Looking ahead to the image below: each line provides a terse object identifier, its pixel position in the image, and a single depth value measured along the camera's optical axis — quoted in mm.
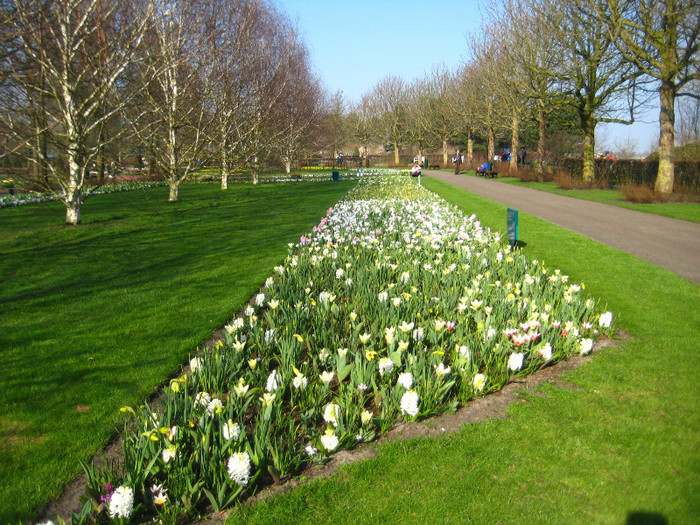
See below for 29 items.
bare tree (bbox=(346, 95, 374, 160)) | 63844
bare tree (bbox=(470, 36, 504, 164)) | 27656
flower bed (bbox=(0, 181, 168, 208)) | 16272
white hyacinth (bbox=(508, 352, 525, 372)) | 3549
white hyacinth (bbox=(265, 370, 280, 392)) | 3123
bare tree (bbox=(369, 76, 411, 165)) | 59906
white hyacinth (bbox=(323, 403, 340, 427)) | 2884
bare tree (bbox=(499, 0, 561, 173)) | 22781
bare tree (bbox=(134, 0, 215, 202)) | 14305
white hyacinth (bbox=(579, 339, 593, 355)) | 4059
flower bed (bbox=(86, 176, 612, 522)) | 2504
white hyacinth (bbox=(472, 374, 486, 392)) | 3323
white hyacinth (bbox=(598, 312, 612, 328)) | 4426
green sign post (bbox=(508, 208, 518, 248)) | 7625
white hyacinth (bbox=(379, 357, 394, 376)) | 3357
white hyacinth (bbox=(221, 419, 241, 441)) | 2618
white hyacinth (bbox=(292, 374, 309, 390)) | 3145
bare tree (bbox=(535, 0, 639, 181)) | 19297
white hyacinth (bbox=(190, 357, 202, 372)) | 3371
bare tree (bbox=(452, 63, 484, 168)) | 39438
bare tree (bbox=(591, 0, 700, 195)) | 16734
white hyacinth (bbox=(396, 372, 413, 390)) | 3148
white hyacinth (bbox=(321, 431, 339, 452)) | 2744
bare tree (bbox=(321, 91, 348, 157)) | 52750
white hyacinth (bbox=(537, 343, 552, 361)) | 3686
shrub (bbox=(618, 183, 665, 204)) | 16375
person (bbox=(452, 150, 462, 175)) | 38925
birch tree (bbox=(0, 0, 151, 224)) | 9638
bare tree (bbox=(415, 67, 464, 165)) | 53156
